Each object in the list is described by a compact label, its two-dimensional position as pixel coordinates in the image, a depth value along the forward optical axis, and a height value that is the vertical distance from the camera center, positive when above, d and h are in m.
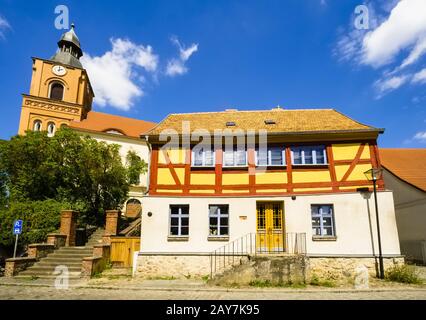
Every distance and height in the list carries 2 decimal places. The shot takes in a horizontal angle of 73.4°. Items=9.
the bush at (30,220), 14.91 +0.18
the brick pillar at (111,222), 15.34 +0.12
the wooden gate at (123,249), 13.78 -1.18
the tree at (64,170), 18.95 +3.56
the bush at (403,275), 10.19 -1.71
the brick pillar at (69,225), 15.02 -0.06
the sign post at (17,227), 12.44 -0.16
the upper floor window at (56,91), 35.25 +16.09
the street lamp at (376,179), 10.81 +1.80
